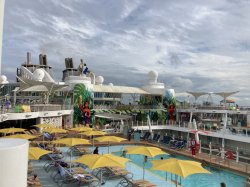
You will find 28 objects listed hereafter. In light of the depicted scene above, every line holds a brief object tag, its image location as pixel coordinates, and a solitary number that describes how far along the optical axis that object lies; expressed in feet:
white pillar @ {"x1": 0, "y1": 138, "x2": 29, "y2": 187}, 8.85
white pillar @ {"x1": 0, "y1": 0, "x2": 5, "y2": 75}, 9.47
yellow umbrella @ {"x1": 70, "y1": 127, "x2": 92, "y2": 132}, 47.76
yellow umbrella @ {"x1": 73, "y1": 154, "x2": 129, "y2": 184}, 23.56
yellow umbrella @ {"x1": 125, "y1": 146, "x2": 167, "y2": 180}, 29.58
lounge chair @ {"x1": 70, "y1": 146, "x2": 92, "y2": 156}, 42.36
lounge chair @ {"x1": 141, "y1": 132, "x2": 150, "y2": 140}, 58.86
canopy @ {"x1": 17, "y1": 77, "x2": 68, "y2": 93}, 71.46
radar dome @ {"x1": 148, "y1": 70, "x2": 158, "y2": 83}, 104.92
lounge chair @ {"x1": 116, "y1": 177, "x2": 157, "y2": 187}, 26.12
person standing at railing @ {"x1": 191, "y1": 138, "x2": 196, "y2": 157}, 43.36
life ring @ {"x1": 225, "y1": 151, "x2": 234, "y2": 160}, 39.44
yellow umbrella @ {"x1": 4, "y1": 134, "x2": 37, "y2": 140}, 35.25
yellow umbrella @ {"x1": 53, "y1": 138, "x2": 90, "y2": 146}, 33.57
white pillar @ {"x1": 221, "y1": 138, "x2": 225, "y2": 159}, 41.95
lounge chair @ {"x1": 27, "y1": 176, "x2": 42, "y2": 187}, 24.35
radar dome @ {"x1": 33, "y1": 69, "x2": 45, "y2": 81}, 102.26
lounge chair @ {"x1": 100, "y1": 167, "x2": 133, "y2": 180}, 30.06
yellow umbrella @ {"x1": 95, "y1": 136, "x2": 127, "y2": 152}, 37.46
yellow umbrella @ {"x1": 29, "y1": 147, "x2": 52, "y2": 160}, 26.14
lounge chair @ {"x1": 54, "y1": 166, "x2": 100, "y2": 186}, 26.95
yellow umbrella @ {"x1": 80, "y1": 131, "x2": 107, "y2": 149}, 43.36
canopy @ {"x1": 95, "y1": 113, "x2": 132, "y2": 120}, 74.31
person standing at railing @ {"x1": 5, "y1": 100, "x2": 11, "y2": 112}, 50.89
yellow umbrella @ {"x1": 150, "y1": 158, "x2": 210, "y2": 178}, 22.13
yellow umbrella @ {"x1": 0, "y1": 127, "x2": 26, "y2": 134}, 42.77
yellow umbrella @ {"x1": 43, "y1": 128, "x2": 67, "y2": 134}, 44.46
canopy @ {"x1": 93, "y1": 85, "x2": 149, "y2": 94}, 96.30
